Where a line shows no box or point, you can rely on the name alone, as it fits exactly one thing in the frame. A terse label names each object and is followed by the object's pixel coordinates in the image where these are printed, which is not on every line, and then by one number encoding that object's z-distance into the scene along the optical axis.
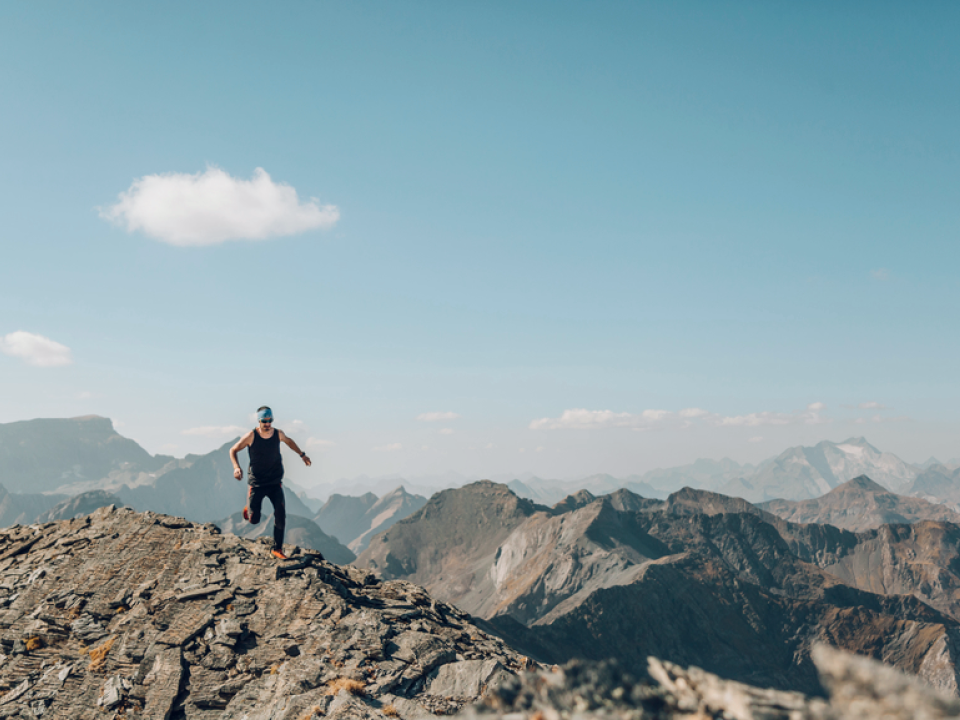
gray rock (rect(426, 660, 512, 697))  11.60
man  14.76
